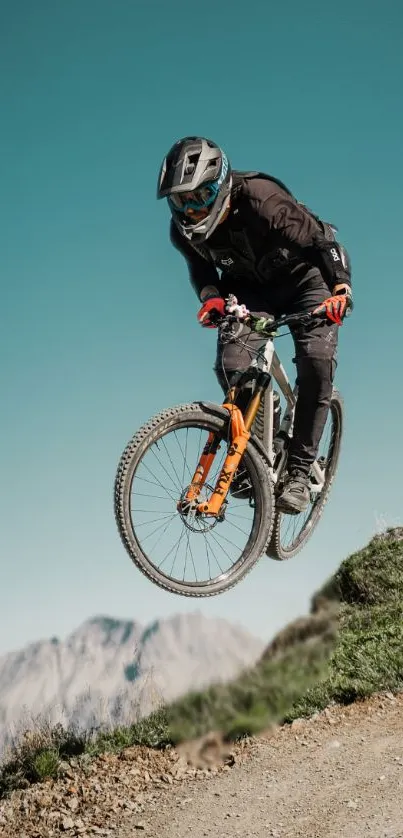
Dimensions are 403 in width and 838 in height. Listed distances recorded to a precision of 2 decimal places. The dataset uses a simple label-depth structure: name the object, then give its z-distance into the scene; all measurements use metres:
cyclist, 6.38
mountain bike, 6.56
